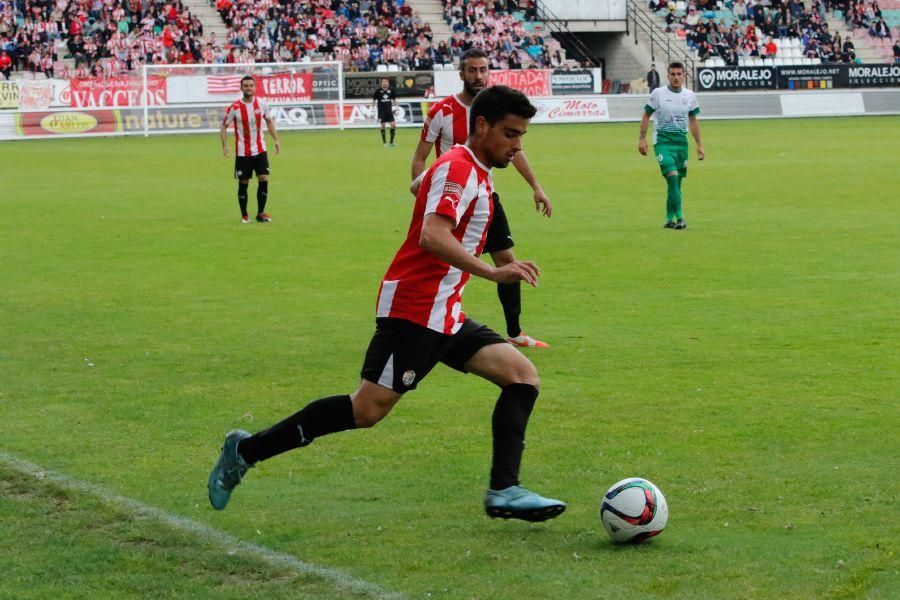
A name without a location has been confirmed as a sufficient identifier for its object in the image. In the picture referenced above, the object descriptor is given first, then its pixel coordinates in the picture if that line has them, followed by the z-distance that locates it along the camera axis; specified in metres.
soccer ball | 5.47
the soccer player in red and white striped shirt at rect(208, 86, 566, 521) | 5.67
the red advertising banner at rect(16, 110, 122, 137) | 43.16
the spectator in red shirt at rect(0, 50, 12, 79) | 47.03
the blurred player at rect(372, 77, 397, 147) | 39.09
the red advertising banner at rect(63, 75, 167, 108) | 44.12
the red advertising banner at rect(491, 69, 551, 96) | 50.50
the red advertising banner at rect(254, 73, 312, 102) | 45.03
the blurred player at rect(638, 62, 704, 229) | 18.23
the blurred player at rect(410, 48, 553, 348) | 9.86
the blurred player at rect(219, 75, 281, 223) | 20.41
